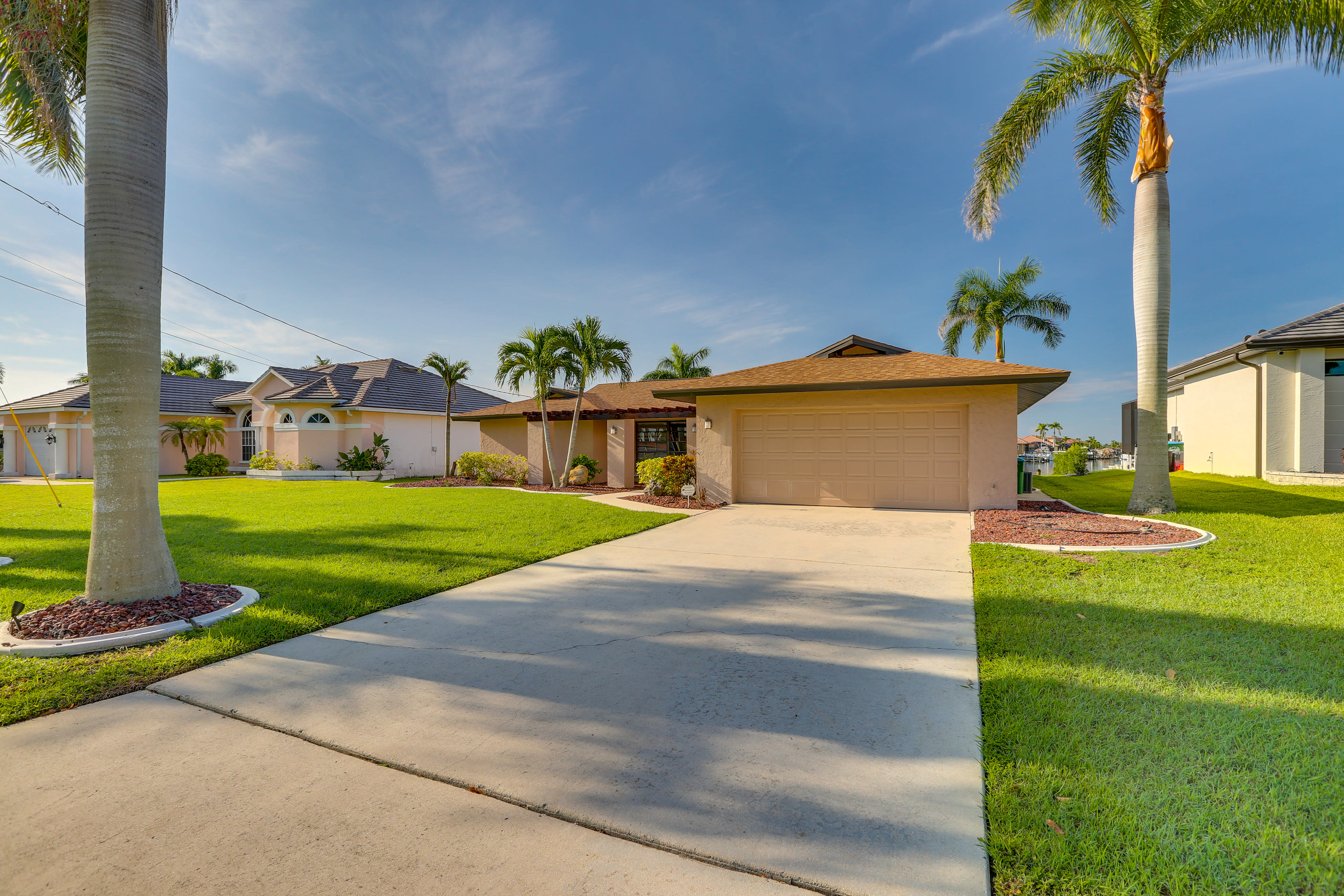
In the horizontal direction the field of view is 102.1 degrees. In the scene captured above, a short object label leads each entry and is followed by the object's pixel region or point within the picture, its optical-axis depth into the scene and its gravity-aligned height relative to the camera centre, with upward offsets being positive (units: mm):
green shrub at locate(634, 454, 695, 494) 15352 -580
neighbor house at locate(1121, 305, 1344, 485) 14195 +1567
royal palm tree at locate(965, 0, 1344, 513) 9383 +7216
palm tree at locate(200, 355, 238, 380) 46094 +6914
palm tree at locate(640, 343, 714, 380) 32875 +5324
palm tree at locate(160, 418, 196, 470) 26344 +683
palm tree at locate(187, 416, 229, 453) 26969 +824
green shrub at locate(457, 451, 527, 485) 21156 -631
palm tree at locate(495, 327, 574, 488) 18422 +3086
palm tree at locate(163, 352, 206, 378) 41844 +6684
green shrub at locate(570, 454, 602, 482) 19562 -425
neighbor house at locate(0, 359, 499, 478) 25141 +1520
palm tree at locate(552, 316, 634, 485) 18469 +3432
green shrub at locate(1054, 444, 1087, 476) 24922 -289
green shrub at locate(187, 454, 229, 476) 26359 -852
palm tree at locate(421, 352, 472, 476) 22562 +3368
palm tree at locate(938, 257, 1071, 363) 25500 +7075
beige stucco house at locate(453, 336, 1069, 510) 11703 +578
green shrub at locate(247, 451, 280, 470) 25359 -624
